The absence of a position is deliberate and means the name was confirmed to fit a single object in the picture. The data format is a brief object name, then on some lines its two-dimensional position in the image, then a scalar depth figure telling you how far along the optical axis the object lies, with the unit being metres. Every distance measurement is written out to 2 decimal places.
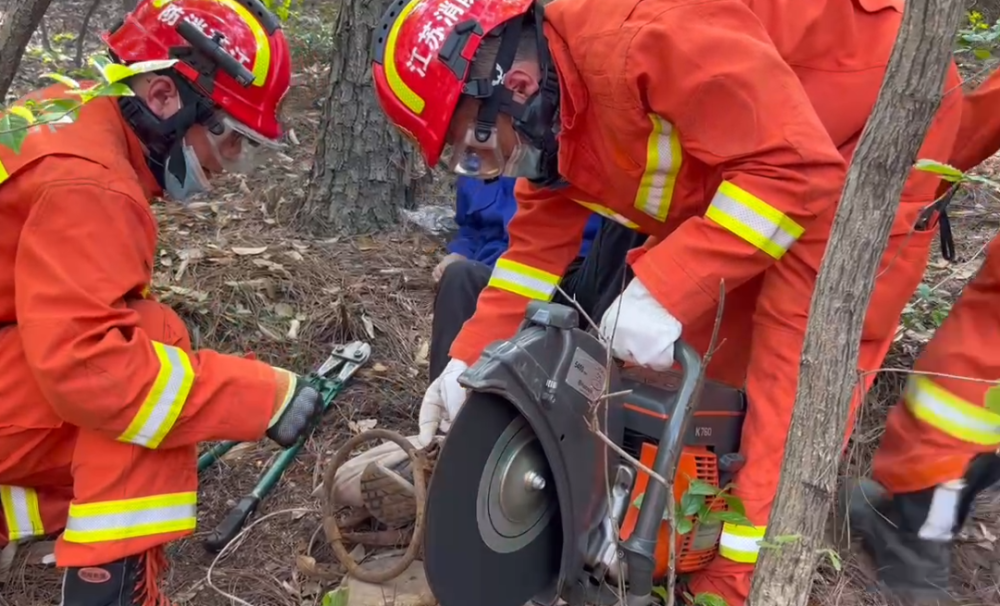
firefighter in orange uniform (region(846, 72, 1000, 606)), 2.28
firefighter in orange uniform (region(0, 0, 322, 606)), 2.04
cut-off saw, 1.83
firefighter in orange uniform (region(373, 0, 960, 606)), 1.96
